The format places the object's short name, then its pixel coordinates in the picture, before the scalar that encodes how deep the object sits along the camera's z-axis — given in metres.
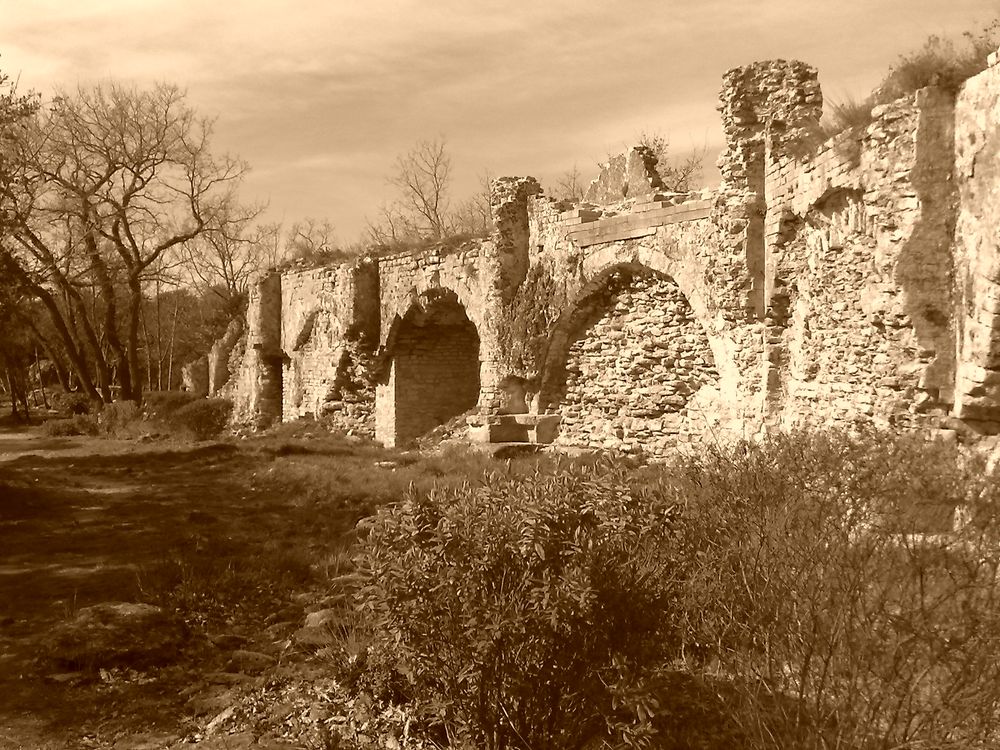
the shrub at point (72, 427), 22.02
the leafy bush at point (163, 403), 20.89
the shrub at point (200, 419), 19.95
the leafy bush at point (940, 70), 6.19
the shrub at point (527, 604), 3.76
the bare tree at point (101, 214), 22.33
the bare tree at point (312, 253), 21.12
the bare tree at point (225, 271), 35.56
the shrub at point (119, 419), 20.62
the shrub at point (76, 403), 26.72
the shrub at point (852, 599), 3.29
